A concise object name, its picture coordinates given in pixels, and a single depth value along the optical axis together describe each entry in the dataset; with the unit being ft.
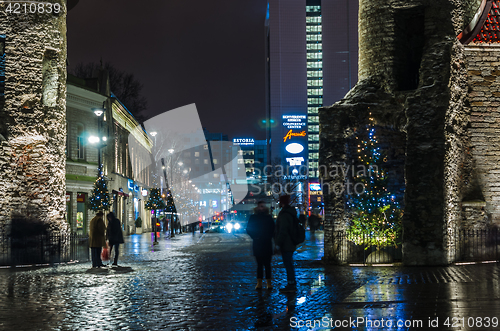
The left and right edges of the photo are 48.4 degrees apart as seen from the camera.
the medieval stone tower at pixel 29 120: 67.87
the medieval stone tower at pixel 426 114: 53.57
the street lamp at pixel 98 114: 86.63
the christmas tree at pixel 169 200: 183.62
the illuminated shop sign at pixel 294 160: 297.74
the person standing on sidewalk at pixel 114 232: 57.36
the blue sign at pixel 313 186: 267.18
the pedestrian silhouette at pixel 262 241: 37.81
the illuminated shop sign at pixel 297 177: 257.75
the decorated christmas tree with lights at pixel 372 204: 58.34
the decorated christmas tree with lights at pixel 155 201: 158.61
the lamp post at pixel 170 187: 154.87
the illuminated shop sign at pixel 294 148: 303.85
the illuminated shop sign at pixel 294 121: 328.29
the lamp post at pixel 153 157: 237.86
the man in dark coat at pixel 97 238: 55.93
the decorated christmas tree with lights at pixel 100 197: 99.68
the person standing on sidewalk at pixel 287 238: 37.19
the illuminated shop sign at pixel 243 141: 634.43
